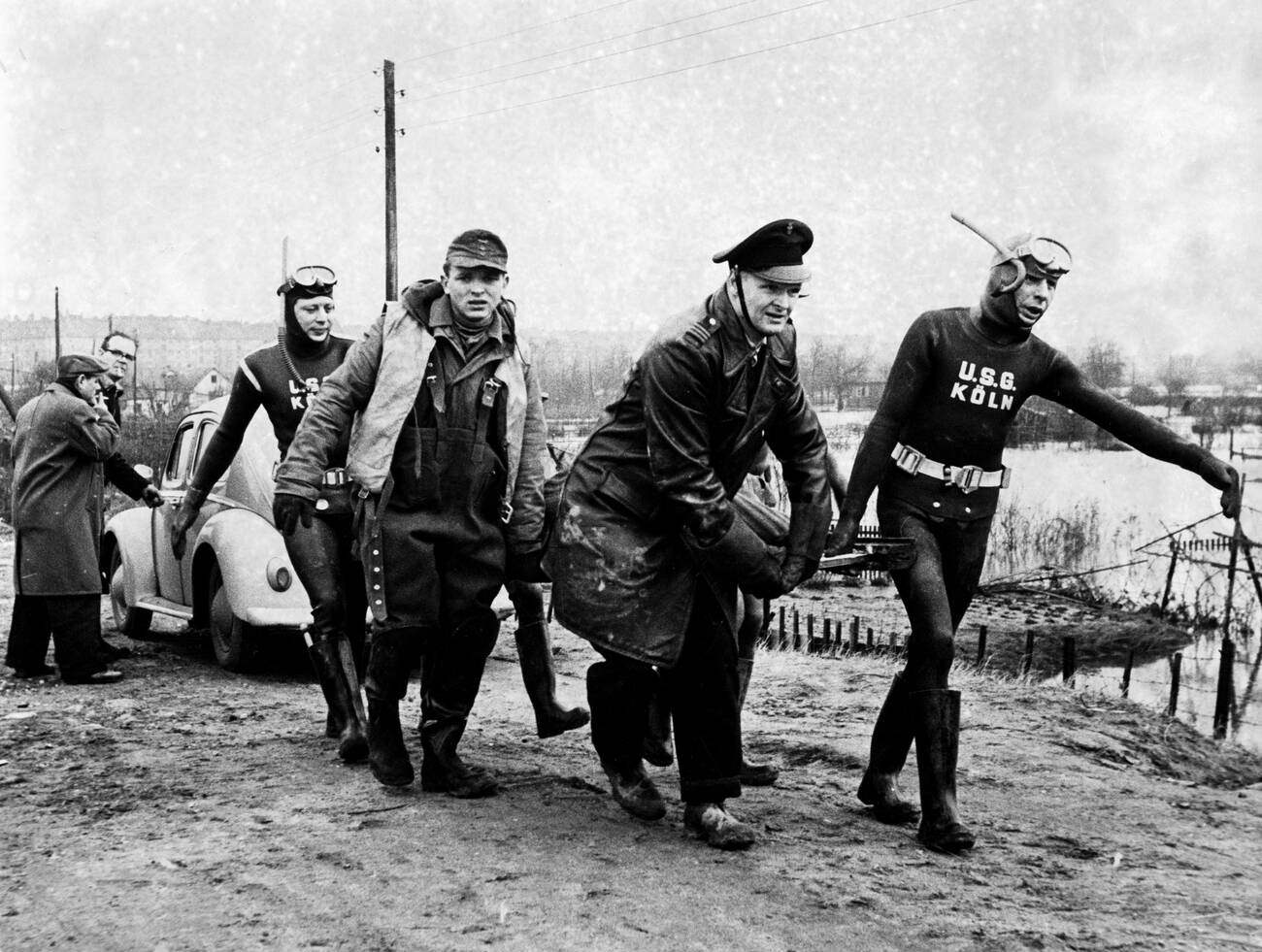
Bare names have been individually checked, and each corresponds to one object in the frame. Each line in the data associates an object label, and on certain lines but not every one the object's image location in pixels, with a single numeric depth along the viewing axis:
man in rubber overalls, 4.98
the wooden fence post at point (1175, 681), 12.29
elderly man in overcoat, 7.94
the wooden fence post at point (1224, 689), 14.02
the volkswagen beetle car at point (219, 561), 8.12
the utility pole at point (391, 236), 19.97
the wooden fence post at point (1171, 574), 20.77
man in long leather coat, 4.33
